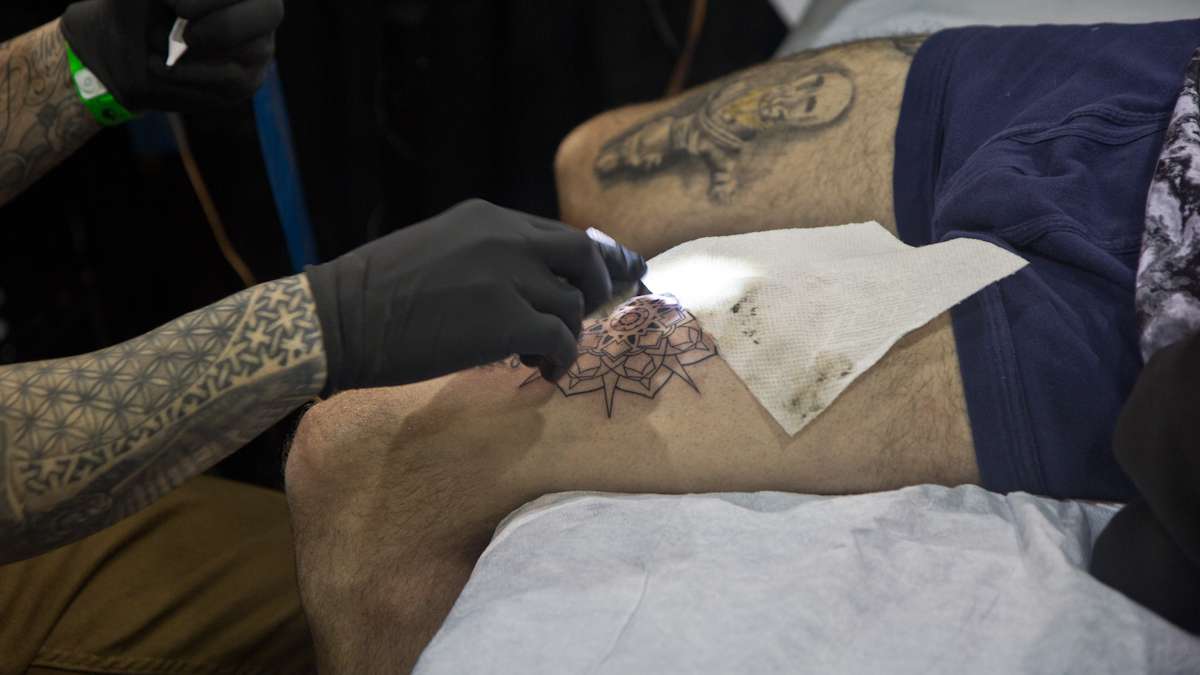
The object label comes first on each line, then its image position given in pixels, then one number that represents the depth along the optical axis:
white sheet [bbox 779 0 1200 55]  1.23
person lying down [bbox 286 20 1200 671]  0.76
